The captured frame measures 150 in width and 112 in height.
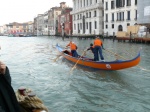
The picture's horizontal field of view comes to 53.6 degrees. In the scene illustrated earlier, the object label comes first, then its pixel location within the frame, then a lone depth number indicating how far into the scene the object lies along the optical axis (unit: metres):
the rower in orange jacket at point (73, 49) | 9.14
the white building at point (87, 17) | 34.00
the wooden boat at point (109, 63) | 6.31
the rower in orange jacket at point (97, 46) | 7.58
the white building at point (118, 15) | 27.44
